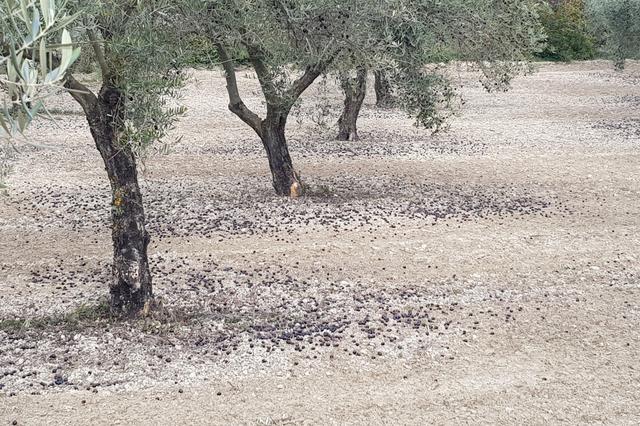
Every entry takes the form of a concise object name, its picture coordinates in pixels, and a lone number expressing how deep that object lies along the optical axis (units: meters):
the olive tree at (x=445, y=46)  10.11
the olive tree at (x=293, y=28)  8.71
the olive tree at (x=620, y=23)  28.16
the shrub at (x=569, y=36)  43.25
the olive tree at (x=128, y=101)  7.02
